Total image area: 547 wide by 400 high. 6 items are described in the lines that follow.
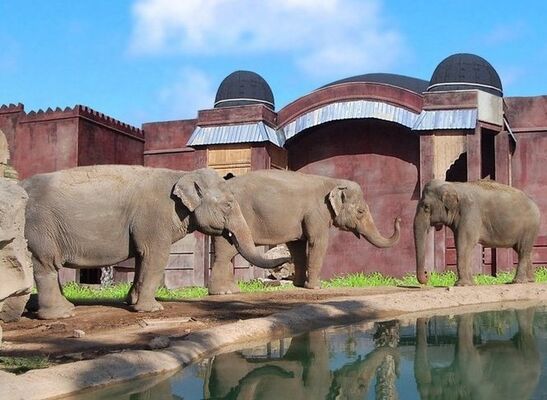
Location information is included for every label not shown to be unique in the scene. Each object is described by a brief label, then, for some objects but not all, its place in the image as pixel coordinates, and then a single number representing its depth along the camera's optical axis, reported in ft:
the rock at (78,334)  20.98
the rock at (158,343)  17.99
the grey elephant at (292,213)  40.32
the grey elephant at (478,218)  41.60
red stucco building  56.75
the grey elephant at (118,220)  26.45
